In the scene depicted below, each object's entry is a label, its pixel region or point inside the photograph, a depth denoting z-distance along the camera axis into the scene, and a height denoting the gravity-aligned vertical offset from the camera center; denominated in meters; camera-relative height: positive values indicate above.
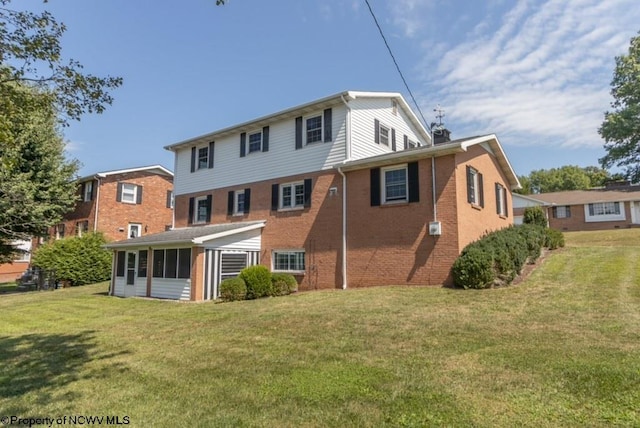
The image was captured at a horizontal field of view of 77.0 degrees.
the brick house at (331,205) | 13.69 +2.13
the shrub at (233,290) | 14.06 -1.14
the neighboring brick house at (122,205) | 26.38 +3.58
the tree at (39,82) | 6.17 +2.99
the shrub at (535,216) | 21.44 +2.27
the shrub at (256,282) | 14.43 -0.87
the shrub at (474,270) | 11.76 -0.33
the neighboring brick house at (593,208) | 32.66 +4.38
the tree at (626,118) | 30.31 +10.72
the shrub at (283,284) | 15.14 -1.01
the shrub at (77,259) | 22.02 -0.12
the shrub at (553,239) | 18.94 +0.93
